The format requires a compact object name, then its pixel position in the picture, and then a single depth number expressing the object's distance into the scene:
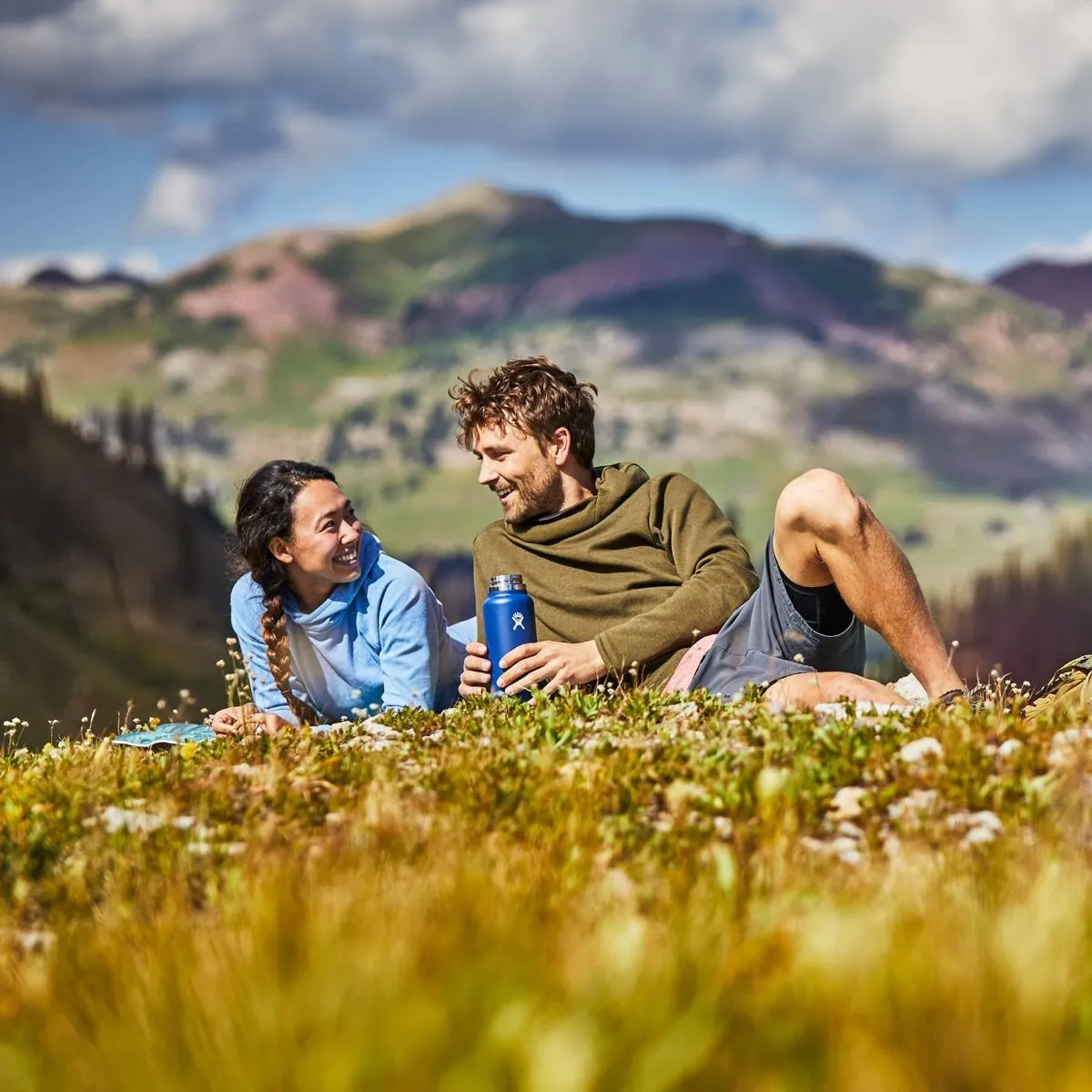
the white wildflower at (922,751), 5.20
